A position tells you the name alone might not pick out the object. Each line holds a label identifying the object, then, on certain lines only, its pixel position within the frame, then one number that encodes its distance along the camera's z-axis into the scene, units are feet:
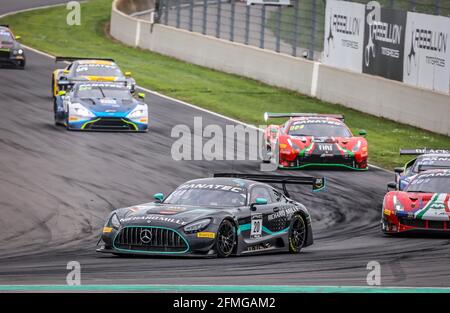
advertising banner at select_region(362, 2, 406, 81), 111.14
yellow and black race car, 107.41
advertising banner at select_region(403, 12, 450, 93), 103.35
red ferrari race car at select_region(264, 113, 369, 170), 84.89
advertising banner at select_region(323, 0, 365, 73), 118.52
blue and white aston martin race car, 96.94
